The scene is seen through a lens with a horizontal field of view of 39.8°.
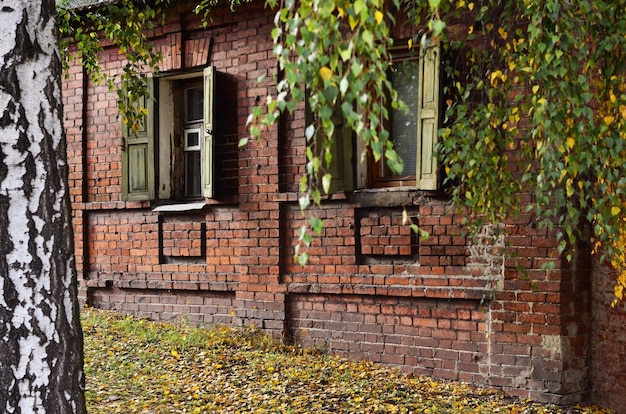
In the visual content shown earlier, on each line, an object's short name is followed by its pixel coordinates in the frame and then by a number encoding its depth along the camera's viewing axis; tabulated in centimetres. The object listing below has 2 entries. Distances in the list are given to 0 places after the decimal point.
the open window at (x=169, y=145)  1020
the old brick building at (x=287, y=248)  734
